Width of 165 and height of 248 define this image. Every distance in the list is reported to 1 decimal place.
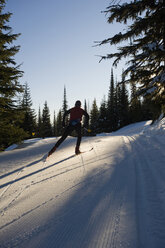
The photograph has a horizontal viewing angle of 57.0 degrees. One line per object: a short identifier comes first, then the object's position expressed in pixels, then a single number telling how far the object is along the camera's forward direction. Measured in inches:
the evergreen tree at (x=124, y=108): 1555.1
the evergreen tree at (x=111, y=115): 1606.8
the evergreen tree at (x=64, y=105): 2047.2
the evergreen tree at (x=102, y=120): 1691.7
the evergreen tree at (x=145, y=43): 282.4
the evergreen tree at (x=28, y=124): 1223.5
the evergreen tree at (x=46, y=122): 1864.7
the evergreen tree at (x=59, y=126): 2171.5
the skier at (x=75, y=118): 239.8
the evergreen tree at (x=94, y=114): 1974.7
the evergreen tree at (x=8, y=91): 394.9
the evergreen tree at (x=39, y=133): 1950.1
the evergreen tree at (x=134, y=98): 367.8
